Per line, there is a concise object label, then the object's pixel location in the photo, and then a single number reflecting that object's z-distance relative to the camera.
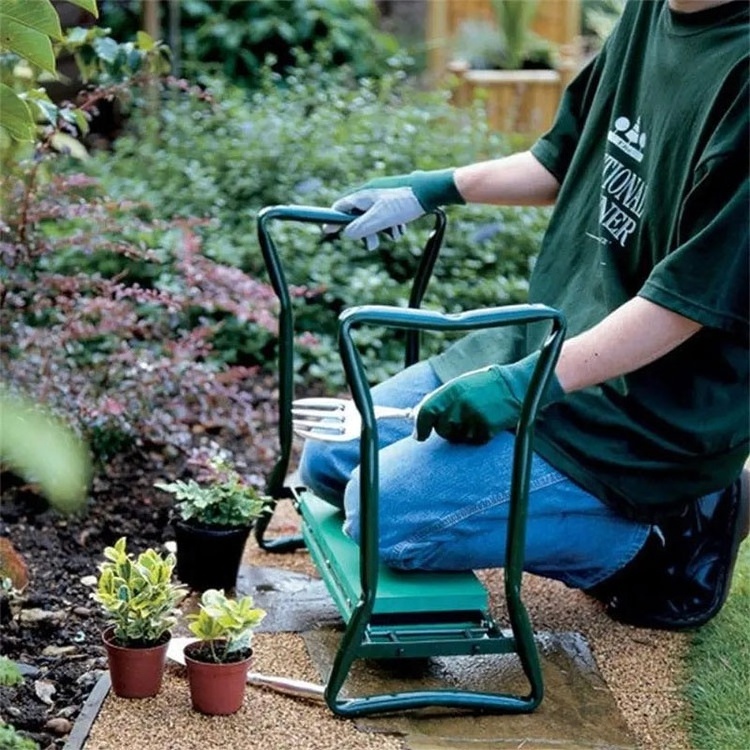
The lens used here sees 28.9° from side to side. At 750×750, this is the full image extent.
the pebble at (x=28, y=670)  2.70
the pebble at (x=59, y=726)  2.52
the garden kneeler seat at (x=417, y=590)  2.36
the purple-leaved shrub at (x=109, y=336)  3.59
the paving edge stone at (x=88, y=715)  2.43
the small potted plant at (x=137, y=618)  2.54
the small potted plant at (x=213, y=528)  2.98
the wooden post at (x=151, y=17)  6.41
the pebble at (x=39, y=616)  2.92
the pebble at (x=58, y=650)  2.82
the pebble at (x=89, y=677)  2.68
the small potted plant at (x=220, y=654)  2.51
